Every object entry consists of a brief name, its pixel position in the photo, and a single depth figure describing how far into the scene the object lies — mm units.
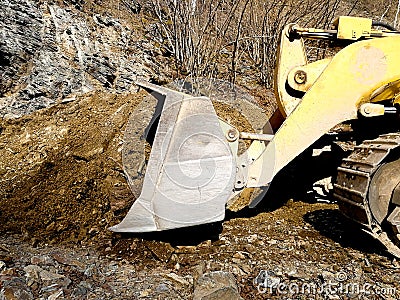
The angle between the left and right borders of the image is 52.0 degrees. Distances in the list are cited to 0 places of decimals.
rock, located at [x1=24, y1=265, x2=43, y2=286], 2102
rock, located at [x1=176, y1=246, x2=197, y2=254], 2623
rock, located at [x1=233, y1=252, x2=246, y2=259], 2574
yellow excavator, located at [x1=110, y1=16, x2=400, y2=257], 2430
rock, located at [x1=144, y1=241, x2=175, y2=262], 2545
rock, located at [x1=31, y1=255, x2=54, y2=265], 2295
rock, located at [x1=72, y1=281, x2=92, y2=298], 2041
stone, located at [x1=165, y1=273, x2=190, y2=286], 2273
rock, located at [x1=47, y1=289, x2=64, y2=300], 1976
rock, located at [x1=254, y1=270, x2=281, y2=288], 2277
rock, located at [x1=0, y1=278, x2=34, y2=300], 1944
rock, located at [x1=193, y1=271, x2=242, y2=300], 2086
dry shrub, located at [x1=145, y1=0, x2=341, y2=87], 5707
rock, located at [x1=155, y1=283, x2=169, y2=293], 2170
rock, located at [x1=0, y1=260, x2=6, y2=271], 2183
